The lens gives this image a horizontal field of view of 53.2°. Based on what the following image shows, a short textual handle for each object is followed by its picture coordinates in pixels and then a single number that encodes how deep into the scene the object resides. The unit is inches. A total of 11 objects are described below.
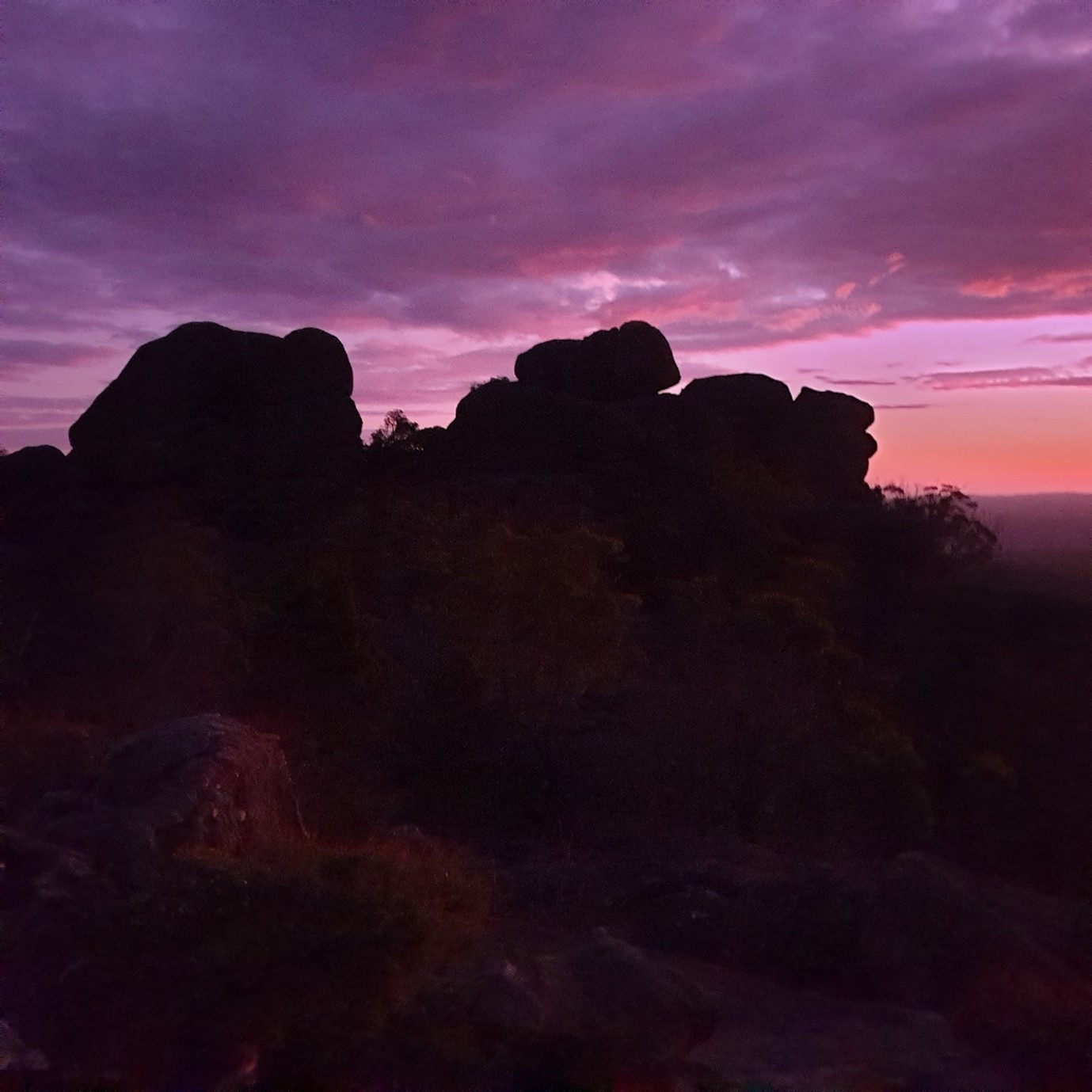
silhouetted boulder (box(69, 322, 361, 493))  2084.2
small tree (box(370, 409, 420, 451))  2299.5
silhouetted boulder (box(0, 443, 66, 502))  1952.5
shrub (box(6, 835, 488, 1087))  289.3
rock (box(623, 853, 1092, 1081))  386.0
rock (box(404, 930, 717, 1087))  338.6
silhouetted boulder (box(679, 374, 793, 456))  2297.0
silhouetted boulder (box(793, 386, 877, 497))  2245.3
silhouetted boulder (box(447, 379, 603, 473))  2128.4
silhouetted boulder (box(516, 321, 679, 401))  2362.2
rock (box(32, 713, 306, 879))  369.1
